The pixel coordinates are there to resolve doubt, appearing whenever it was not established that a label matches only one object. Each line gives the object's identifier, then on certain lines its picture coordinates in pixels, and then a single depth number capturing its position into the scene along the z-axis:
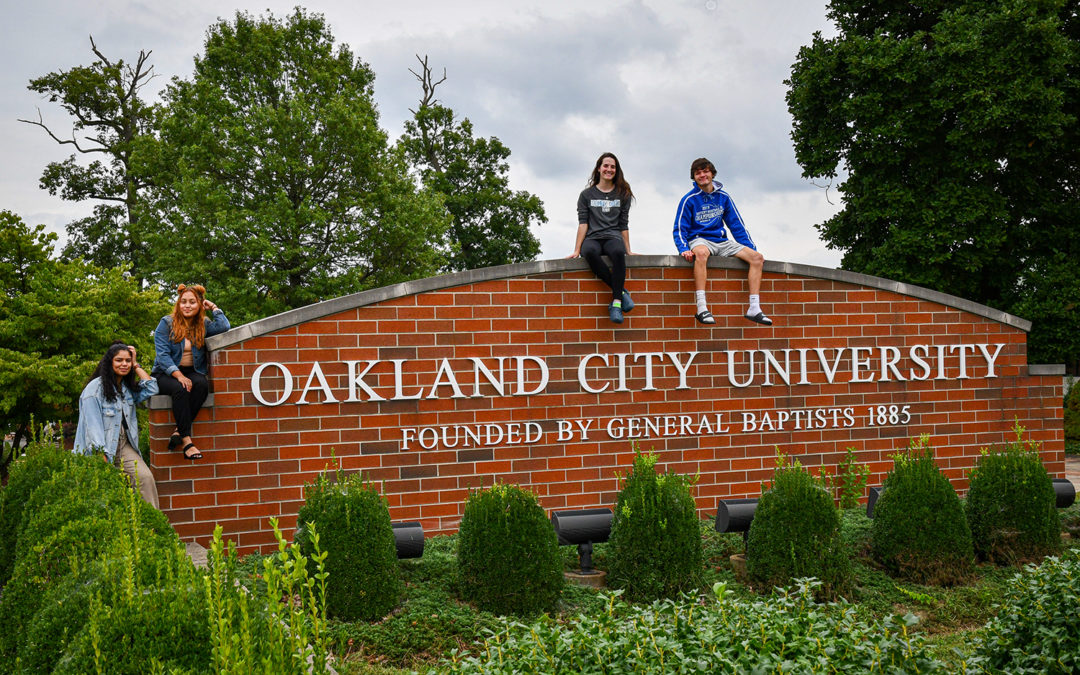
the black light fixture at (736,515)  6.22
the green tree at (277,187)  17.98
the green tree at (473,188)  27.50
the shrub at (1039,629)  3.35
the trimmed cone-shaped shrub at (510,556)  5.04
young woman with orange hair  6.81
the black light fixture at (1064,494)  7.25
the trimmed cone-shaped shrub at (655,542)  5.34
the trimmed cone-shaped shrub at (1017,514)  6.53
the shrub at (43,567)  3.57
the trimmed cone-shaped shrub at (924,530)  6.10
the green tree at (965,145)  14.97
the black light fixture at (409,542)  5.62
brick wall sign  7.21
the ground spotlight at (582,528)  5.82
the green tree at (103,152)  25.52
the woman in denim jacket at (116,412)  6.24
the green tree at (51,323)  11.73
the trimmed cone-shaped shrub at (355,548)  4.87
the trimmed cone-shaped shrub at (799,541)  5.58
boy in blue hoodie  8.43
